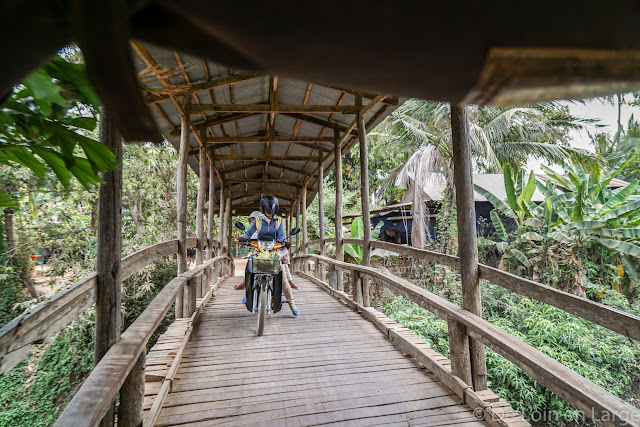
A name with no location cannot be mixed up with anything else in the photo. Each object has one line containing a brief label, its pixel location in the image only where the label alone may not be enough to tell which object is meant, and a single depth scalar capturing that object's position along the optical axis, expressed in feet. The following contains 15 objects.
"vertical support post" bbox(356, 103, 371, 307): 17.95
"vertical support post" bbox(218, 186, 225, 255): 32.76
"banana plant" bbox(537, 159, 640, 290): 19.52
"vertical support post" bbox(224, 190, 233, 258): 36.30
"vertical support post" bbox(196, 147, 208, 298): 18.27
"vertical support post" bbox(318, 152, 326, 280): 26.72
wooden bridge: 1.55
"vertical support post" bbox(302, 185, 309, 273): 33.86
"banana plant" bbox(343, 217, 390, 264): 31.53
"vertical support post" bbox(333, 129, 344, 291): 21.91
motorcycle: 12.24
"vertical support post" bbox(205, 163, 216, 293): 20.32
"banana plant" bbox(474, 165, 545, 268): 22.24
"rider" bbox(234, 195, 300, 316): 12.65
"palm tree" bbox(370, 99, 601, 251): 27.94
